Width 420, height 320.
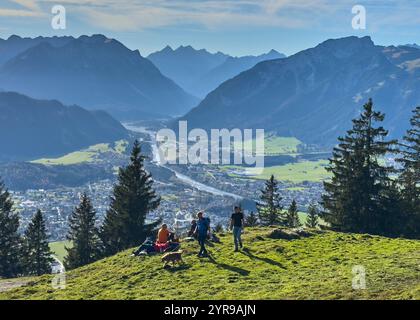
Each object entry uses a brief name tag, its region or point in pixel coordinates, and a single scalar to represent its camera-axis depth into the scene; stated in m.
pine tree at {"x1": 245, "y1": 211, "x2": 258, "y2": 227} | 74.56
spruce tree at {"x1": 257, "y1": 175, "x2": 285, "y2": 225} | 73.19
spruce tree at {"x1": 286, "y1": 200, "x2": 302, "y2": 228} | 76.56
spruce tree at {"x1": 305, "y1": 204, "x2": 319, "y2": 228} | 85.88
